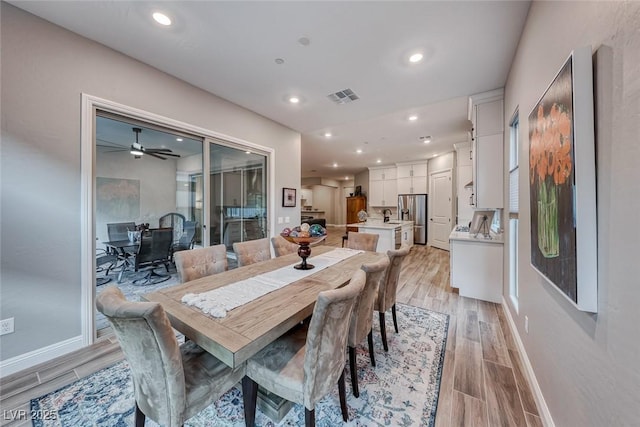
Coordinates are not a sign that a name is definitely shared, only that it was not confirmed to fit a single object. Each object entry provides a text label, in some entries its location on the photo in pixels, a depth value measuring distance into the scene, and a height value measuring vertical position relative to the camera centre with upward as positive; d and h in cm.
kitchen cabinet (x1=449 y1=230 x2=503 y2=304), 302 -74
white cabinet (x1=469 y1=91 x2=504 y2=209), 296 +85
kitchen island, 514 -45
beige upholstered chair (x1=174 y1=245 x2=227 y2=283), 188 -43
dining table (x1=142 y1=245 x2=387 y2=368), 99 -54
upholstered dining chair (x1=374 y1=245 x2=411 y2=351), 199 -66
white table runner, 127 -51
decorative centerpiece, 197 -21
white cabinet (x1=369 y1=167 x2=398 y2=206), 802 +99
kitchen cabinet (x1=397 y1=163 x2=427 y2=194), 734 +119
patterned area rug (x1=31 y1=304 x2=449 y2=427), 138 -126
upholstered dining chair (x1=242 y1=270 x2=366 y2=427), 106 -81
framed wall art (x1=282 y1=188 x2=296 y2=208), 431 +33
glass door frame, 206 +5
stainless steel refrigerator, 725 +2
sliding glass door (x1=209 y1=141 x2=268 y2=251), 344 +34
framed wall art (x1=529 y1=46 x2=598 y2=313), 87 +13
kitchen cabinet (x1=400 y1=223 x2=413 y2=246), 612 -56
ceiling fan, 306 +91
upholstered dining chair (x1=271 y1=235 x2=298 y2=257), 284 -42
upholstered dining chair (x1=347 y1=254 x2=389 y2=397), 153 -70
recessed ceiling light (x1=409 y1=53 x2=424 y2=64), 233 +164
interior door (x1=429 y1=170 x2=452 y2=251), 660 +14
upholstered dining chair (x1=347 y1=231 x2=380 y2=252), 299 -37
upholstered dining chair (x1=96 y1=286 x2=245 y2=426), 91 -66
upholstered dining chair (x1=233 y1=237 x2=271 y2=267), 239 -41
